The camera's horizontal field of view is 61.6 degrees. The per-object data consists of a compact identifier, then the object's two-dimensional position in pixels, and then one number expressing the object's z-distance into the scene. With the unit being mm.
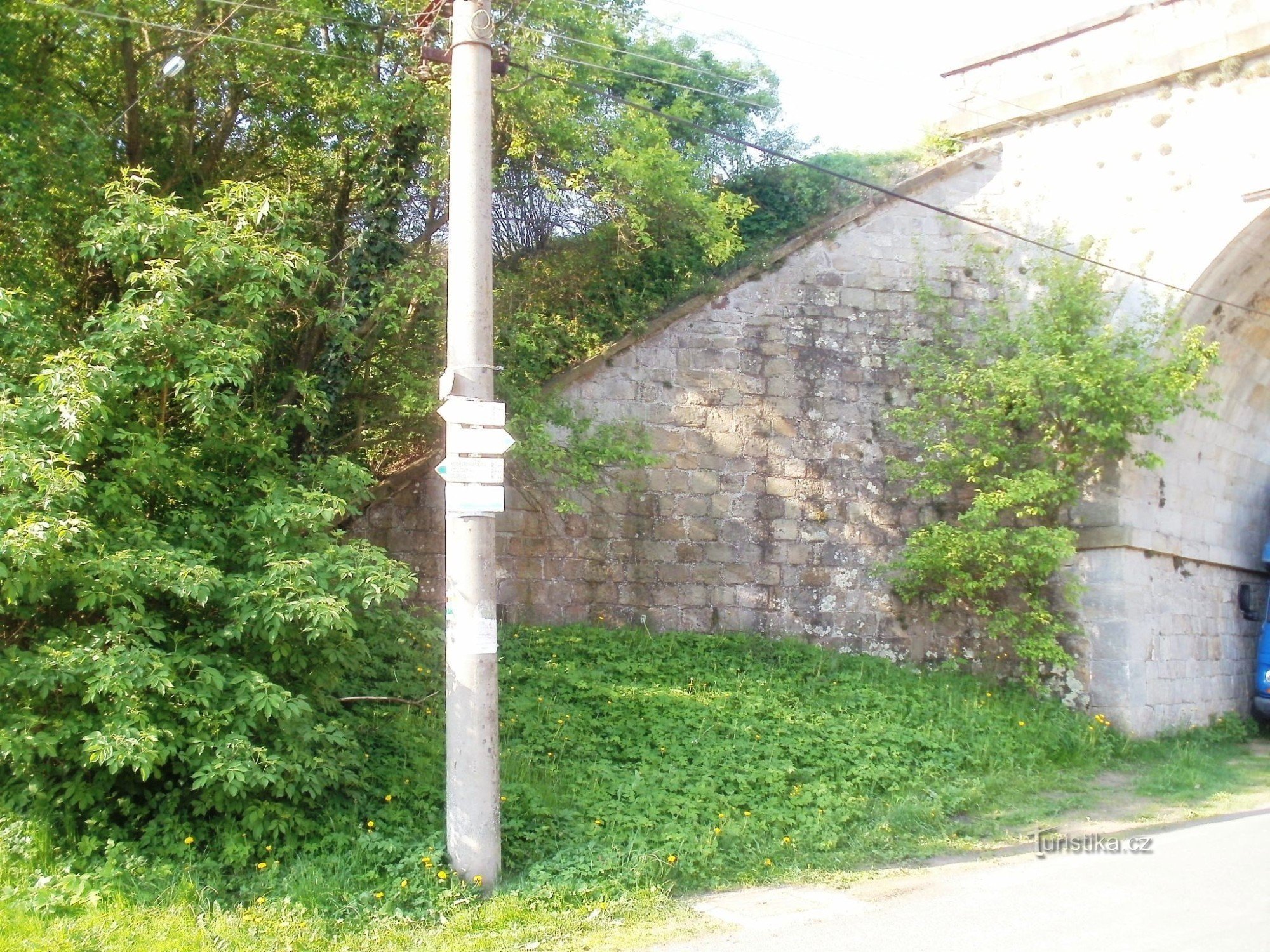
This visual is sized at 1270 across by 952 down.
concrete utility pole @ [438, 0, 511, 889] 6035
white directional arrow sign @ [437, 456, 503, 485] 6262
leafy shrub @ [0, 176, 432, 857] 5441
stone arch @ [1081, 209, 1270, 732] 11586
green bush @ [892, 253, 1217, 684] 10680
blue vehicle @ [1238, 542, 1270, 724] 13148
